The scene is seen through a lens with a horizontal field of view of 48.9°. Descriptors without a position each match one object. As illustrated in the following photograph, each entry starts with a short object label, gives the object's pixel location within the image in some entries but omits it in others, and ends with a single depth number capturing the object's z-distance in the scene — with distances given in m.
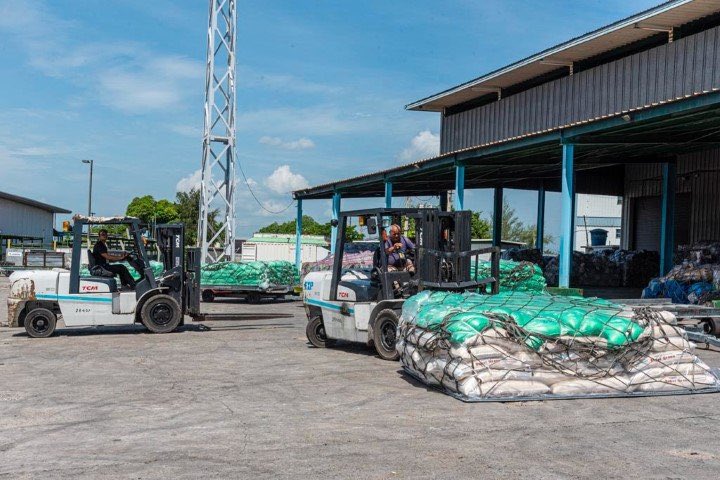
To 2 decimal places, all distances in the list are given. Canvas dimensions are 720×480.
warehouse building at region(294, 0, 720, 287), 18.67
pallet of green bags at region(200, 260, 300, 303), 24.52
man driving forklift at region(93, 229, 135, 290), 14.32
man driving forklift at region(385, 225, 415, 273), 11.84
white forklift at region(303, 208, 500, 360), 11.49
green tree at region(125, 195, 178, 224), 67.56
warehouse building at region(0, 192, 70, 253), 65.44
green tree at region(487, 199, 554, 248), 78.95
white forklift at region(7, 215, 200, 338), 14.18
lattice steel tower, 30.23
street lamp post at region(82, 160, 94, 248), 51.06
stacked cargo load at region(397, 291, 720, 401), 8.36
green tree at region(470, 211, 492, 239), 67.38
